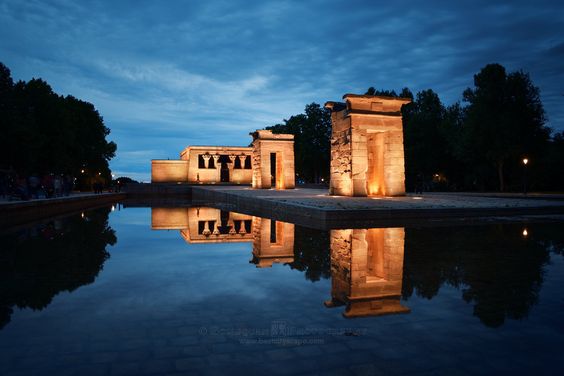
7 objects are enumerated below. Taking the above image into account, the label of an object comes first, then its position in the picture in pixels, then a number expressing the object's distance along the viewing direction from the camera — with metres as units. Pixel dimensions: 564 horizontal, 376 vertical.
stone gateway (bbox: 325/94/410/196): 19.45
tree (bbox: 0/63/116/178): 29.89
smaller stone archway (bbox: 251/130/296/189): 33.78
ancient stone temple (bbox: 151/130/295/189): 53.94
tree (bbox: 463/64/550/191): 35.53
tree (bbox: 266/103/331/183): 55.06
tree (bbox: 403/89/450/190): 44.84
